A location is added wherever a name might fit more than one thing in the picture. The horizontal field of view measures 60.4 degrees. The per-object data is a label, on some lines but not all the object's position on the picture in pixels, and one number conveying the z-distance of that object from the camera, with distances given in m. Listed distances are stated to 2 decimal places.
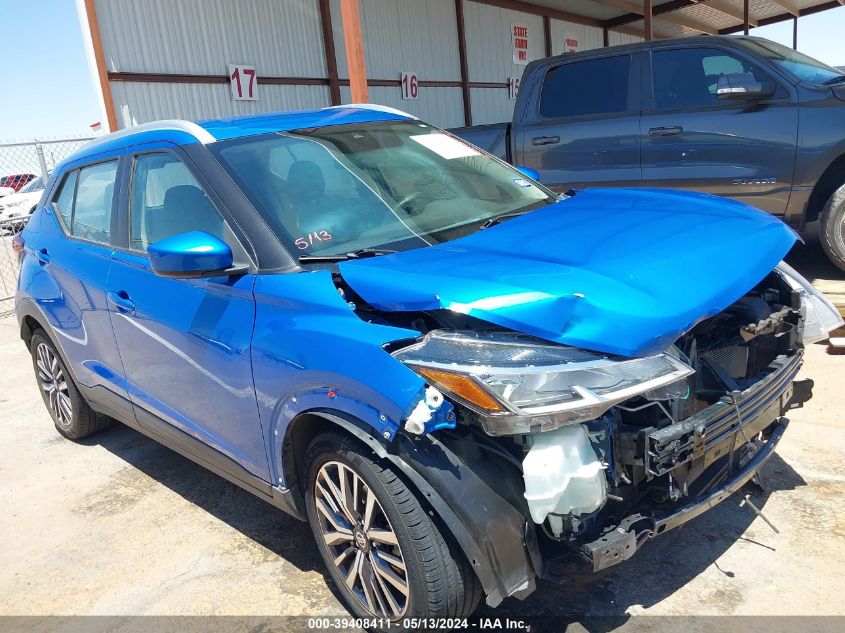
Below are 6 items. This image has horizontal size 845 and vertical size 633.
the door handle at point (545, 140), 6.94
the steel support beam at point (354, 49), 6.87
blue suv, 2.07
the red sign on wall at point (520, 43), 17.80
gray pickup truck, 5.76
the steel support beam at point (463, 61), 15.49
